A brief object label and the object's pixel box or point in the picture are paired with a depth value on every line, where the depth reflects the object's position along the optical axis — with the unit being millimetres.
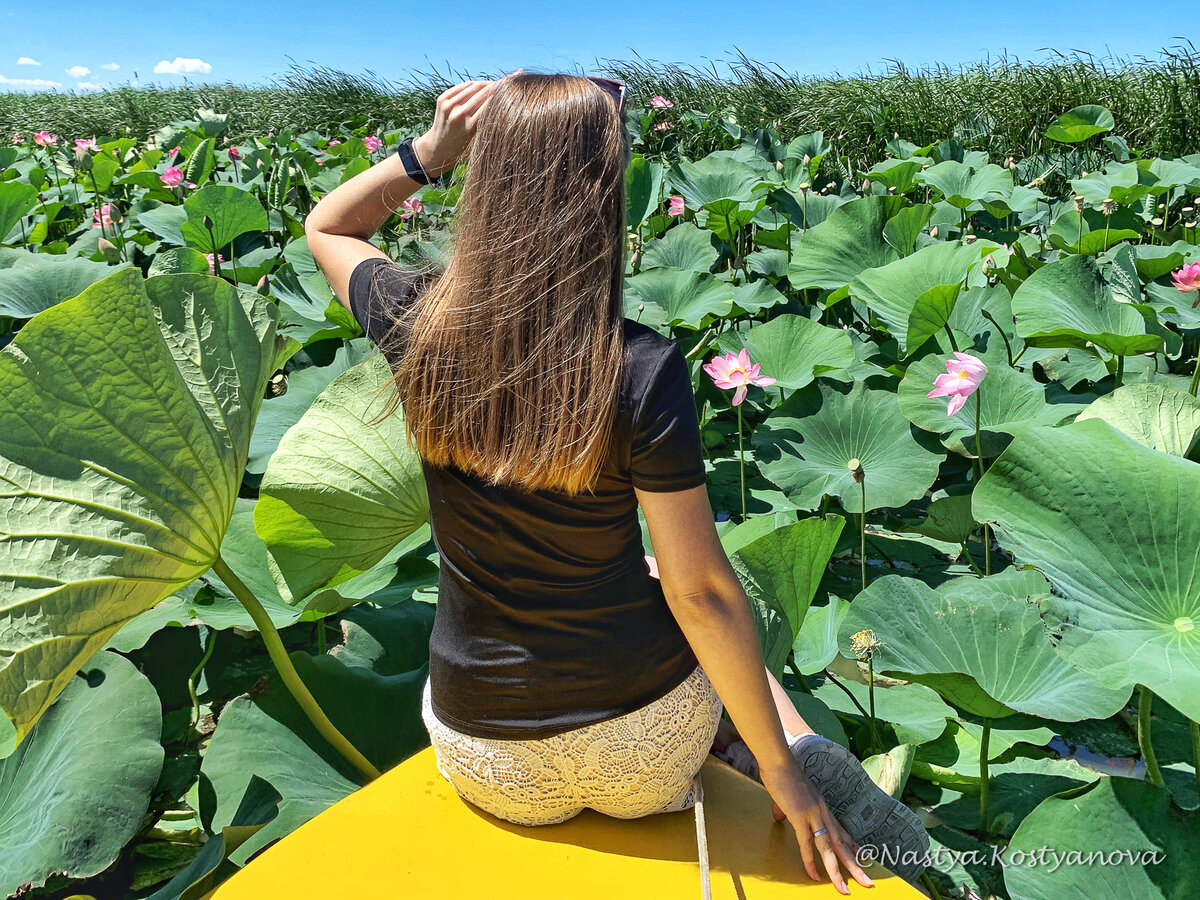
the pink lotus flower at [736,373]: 1980
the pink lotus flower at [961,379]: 1729
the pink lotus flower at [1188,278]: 2302
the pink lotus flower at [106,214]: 3584
